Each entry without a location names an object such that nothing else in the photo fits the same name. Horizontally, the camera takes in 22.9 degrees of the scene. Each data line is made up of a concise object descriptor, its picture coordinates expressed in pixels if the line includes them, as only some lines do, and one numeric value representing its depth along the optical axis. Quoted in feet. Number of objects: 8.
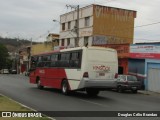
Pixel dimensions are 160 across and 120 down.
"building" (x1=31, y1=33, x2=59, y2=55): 239.91
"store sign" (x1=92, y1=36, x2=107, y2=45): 179.22
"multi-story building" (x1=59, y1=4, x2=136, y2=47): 180.34
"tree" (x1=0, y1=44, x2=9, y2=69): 423.64
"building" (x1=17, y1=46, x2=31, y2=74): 322.81
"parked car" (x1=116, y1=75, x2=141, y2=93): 106.32
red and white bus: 73.97
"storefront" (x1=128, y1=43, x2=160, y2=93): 118.83
